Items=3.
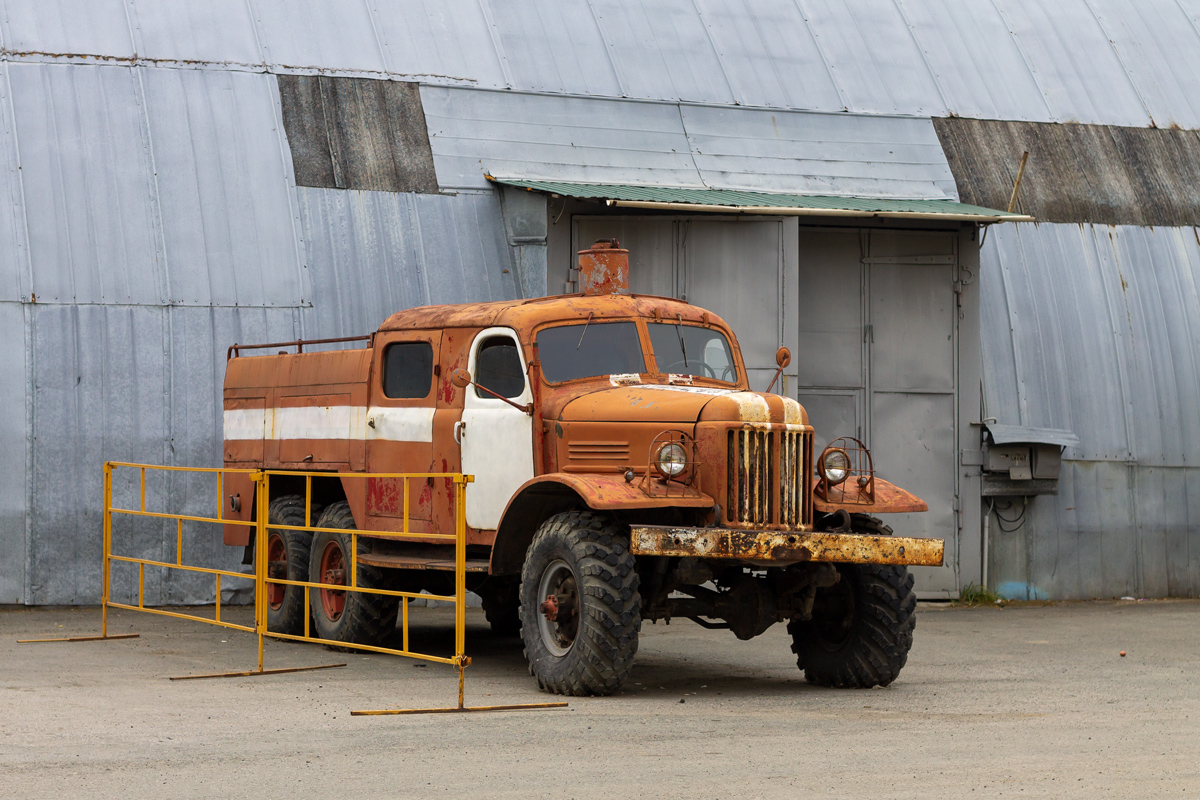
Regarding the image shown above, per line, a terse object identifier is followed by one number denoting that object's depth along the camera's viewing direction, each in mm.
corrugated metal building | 15859
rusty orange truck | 10180
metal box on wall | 18219
